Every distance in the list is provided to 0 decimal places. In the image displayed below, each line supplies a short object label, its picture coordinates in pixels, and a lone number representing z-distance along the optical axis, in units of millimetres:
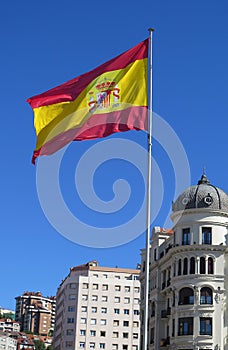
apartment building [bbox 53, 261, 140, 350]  138875
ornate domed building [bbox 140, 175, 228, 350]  72938
